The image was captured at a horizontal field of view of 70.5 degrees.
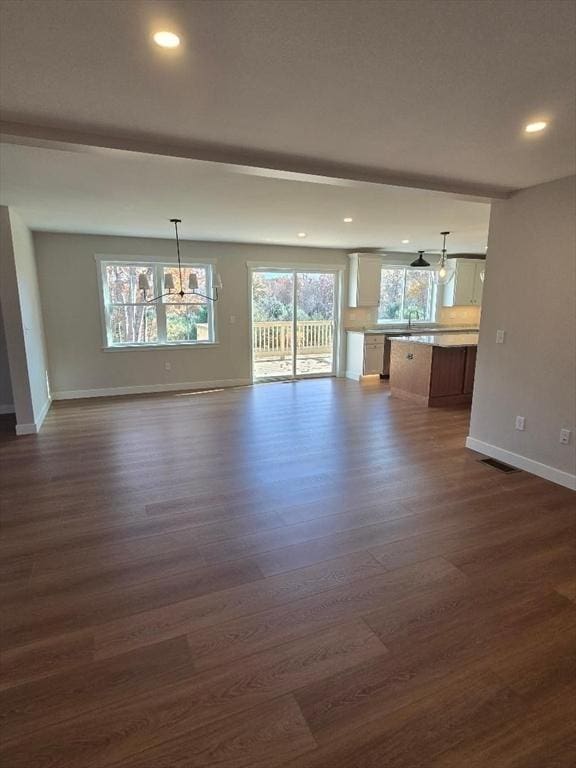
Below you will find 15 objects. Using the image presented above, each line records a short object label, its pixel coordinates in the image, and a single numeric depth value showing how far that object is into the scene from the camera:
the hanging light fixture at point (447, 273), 8.37
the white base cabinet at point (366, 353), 7.58
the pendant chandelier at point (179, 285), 5.50
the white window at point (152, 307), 6.44
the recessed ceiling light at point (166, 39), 1.44
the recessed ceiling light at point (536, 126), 2.11
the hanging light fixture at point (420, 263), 6.50
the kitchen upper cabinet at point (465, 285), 8.42
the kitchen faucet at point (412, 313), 8.67
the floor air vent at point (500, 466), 3.66
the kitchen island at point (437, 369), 5.77
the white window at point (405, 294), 8.45
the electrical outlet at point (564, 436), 3.30
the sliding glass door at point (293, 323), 7.55
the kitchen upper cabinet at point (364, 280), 7.55
